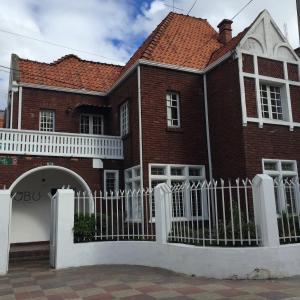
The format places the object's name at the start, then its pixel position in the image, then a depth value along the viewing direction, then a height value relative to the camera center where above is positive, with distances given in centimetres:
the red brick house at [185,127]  1327 +338
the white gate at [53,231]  1068 -16
